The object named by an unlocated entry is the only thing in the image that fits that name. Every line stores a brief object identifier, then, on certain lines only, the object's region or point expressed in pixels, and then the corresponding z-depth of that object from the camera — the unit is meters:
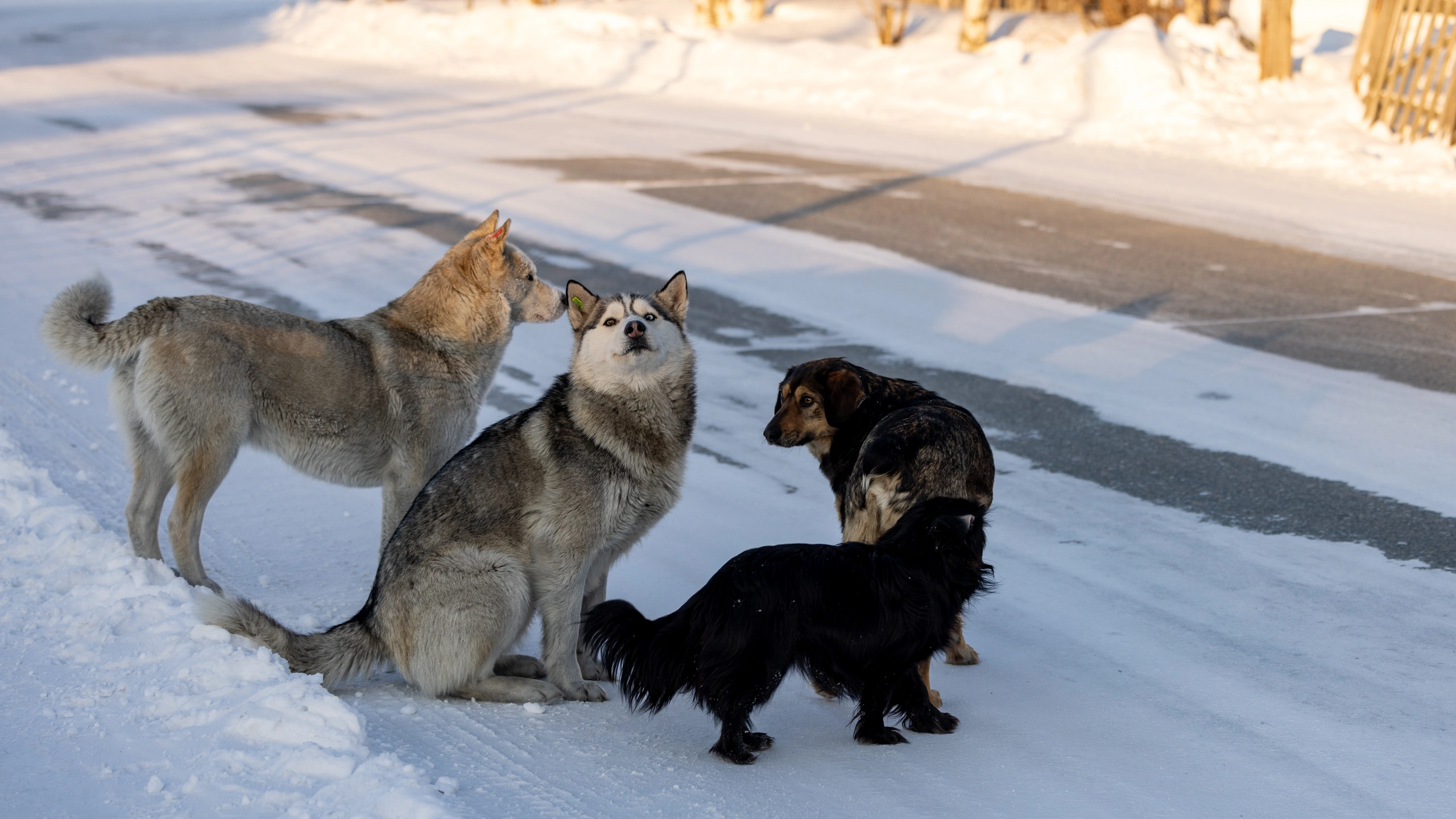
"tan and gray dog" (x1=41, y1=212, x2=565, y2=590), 5.56
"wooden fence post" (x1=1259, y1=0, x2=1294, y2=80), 19.89
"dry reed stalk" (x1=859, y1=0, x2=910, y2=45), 27.55
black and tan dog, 4.67
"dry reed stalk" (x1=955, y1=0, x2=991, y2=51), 25.52
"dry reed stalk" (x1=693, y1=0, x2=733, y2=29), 31.66
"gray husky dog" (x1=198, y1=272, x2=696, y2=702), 4.66
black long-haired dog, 4.14
